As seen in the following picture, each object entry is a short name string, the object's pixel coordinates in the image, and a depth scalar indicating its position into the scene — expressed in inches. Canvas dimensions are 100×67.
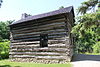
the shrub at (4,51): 377.7
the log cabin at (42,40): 226.3
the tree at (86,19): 159.3
